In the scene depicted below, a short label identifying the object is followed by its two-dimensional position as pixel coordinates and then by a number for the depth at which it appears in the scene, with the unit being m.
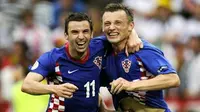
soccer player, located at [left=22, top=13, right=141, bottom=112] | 17.06
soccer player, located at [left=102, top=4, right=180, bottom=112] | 16.62
